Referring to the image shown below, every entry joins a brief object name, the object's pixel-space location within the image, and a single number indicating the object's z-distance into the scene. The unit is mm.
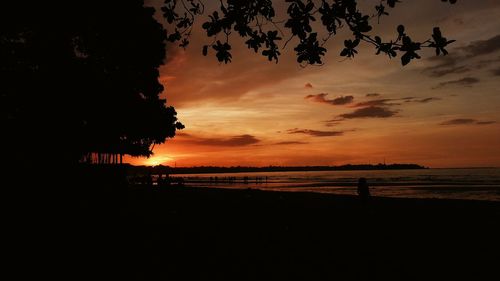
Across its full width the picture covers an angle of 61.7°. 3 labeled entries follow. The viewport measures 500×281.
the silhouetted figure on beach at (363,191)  20547
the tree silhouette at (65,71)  11359
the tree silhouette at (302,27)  5254
